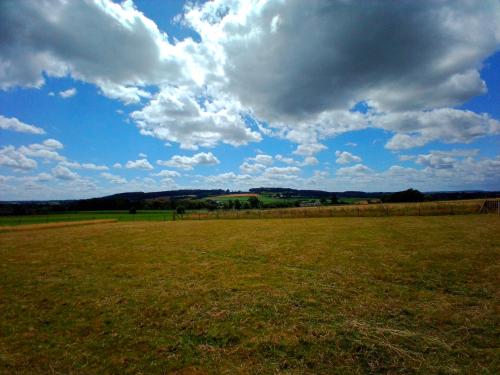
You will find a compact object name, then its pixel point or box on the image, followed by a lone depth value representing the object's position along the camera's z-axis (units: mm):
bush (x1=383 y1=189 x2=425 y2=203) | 91000
